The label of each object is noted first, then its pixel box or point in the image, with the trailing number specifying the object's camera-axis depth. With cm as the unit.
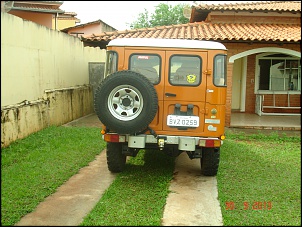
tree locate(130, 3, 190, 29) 3795
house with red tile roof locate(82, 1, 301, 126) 1174
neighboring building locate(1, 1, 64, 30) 1198
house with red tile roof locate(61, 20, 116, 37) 2004
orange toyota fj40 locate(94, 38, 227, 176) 600
